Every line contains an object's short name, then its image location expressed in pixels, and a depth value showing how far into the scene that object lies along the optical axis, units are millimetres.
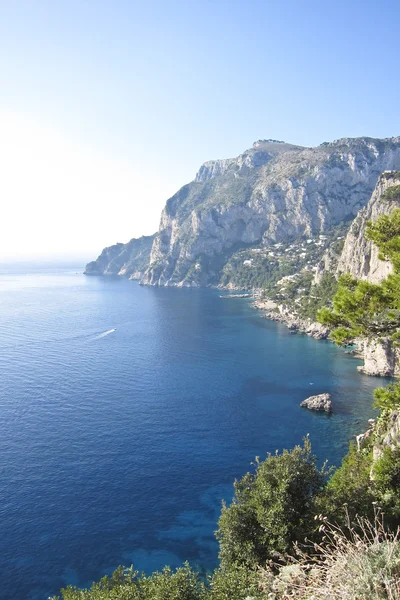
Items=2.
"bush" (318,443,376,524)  21344
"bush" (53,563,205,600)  16922
